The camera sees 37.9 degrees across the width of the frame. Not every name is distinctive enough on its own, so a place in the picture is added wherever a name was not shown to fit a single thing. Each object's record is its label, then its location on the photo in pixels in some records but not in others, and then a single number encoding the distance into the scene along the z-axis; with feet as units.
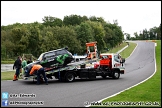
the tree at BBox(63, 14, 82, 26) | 287.69
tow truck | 57.31
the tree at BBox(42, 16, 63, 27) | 261.65
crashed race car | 55.41
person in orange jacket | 50.52
